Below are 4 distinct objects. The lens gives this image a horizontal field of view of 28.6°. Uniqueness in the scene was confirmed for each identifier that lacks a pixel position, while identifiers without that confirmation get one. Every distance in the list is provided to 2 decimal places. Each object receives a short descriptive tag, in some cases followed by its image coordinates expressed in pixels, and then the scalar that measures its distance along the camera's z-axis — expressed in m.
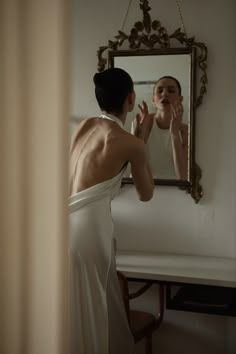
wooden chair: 1.97
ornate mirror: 2.28
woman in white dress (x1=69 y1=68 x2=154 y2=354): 1.65
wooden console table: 1.94
